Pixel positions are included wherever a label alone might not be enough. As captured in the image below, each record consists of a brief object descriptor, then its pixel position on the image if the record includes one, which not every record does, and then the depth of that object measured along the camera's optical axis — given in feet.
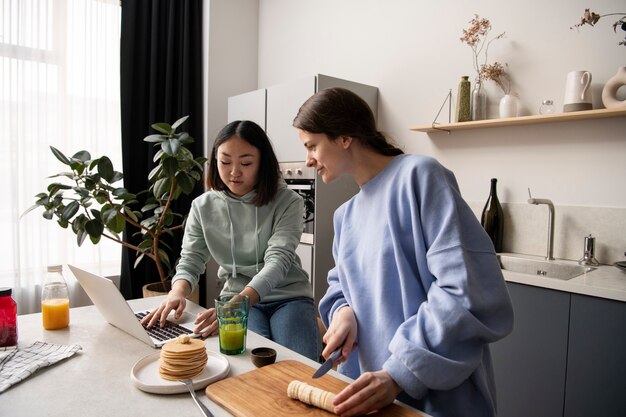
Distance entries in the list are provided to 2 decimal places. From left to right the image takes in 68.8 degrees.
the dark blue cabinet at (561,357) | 5.74
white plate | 3.11
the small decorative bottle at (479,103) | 8.47
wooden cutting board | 2.82
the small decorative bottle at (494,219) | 8.36
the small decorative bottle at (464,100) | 8.58
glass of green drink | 3.78
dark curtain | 11.72
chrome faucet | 7.64
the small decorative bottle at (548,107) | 7.65
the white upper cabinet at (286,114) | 10.04
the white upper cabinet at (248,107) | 11.24
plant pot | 10.10
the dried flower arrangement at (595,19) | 6.74
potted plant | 8.95
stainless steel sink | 7.23
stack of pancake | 3.25
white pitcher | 7.14
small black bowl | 3.53
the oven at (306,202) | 9.91
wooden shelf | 6.88
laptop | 3.99
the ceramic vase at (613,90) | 6.80
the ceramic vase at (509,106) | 8.05
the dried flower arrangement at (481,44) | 8.36
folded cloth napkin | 3.28
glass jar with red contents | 3.82
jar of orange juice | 4.40
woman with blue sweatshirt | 2.97
